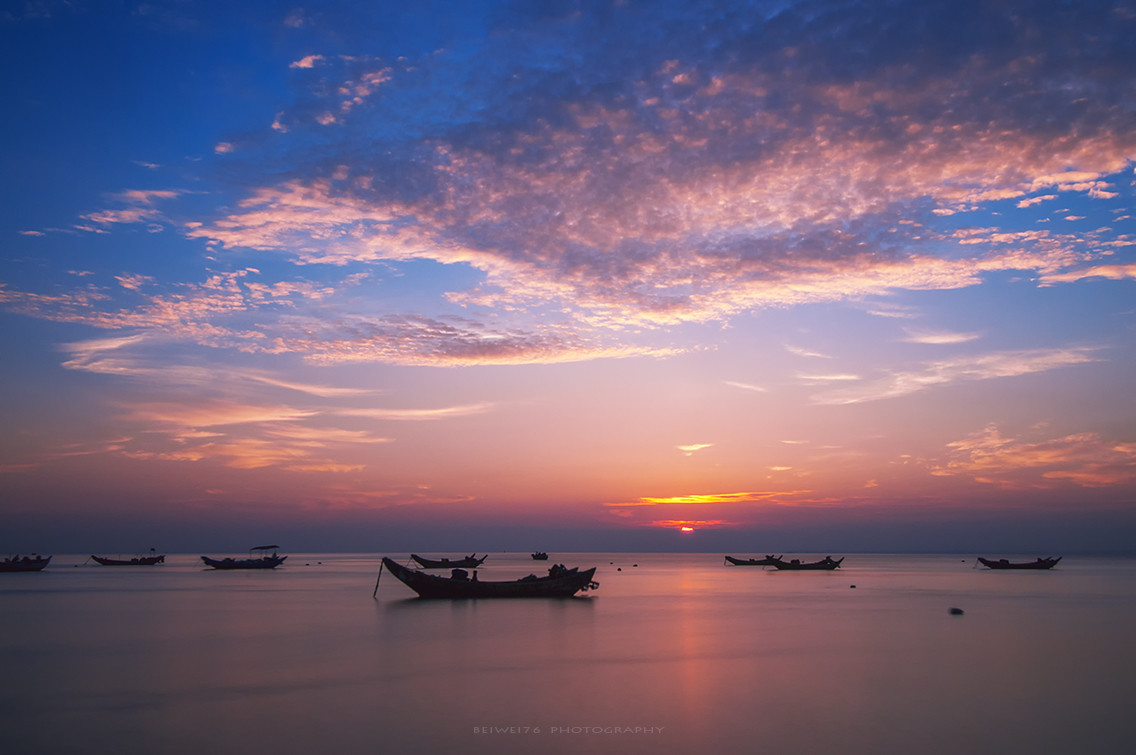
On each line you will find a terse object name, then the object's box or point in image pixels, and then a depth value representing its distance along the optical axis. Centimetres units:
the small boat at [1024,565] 7079
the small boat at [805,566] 7738
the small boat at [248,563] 7094
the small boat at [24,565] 6231
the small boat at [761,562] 8231
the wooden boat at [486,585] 3378
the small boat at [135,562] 8081
